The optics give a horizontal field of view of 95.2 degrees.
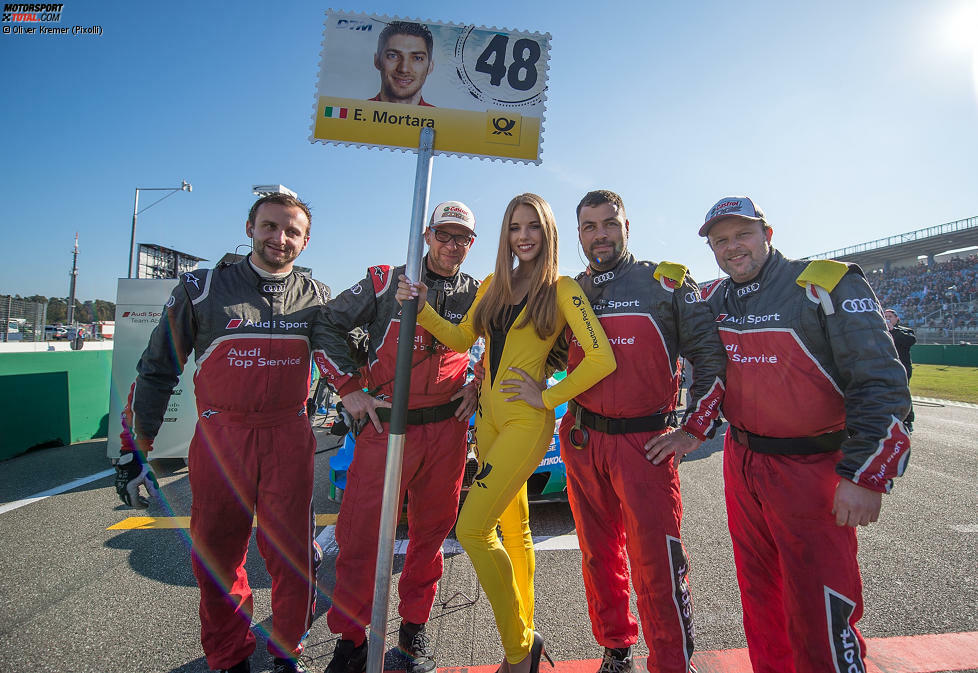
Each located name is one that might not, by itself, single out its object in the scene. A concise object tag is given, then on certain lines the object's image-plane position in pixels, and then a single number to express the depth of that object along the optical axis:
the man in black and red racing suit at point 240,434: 2.08
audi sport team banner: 5.32
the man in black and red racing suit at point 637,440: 1.92
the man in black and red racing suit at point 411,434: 2.20
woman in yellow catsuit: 1.98
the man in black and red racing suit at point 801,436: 1.58
